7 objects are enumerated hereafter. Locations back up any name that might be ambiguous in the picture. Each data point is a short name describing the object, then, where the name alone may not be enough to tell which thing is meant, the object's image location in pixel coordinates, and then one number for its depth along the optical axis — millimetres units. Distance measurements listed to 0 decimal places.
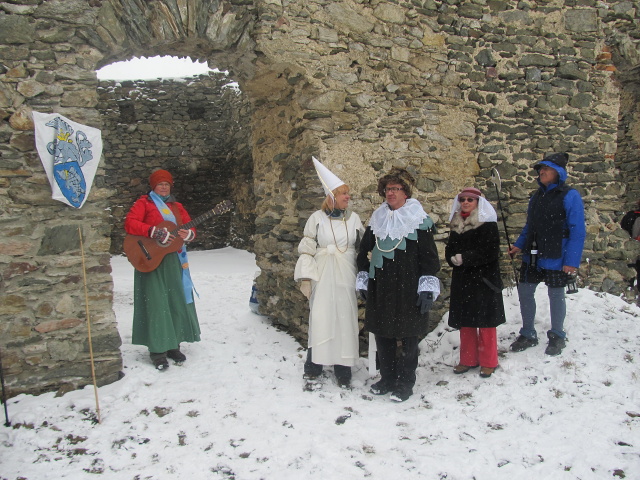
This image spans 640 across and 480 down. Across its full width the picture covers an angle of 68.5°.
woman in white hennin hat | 3645
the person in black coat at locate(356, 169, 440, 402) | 3395
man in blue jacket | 3623
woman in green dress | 3832
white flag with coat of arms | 3326
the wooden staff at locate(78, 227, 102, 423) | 3117
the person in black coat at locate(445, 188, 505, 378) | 3545
